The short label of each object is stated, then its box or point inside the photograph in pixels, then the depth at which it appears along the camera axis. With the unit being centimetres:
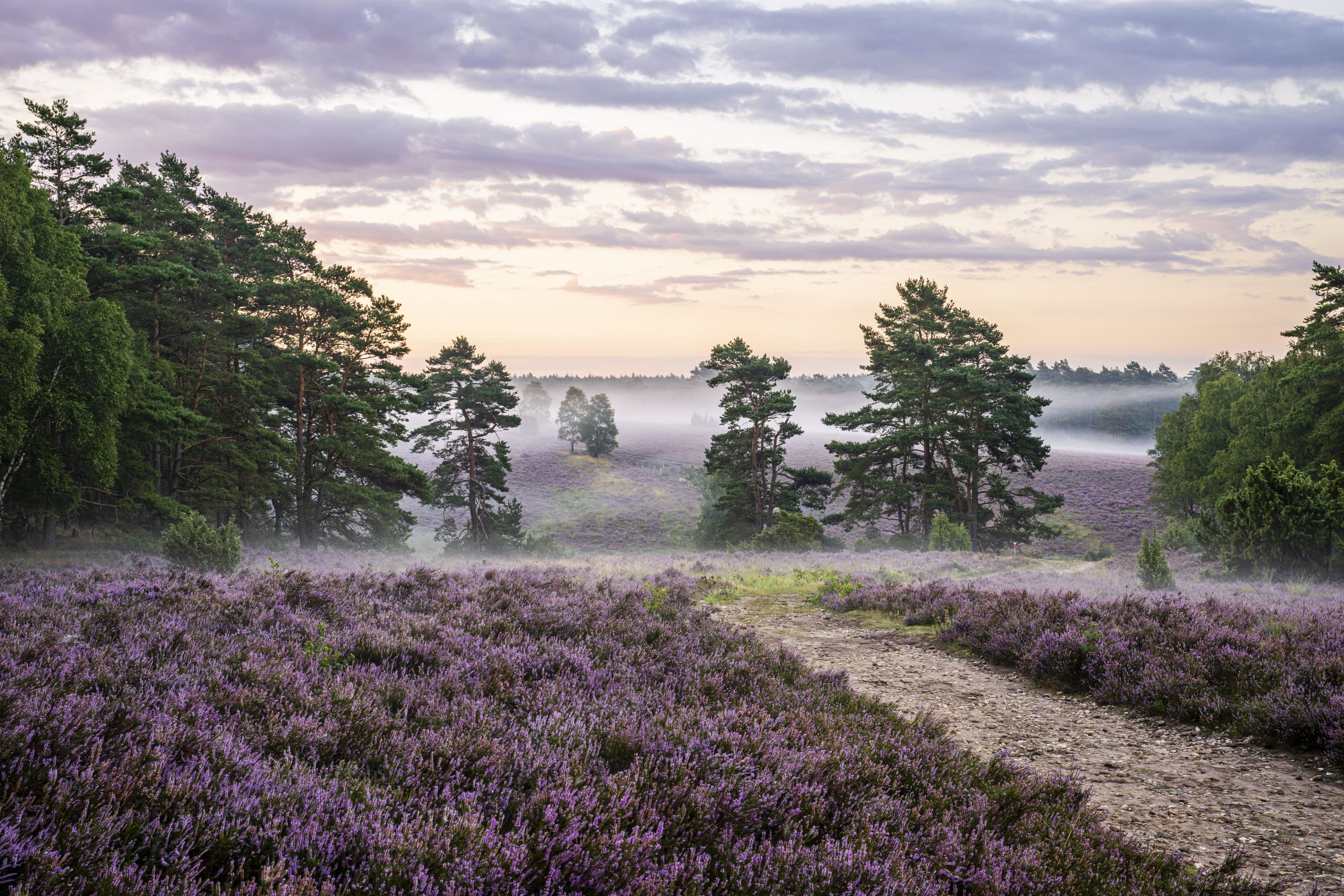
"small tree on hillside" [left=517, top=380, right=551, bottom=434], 12062
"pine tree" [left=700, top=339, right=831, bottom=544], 3766
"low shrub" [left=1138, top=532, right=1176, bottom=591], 1548
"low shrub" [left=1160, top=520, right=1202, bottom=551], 3175
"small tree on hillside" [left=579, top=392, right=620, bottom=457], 8025
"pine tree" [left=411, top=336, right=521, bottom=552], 3656
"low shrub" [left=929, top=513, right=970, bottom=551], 2919
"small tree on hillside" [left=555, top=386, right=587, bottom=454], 8294
